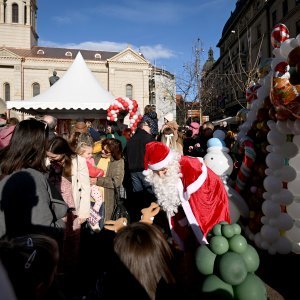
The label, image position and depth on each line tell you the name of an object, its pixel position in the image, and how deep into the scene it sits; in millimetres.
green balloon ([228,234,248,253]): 2016
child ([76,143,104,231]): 4348
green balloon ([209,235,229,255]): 1988
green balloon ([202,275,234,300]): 1844
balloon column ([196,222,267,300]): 1876
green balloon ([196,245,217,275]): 1966
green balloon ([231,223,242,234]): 2098
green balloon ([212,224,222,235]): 2128
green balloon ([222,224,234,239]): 2076
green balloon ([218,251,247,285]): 1875
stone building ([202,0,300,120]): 24250
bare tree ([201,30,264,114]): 22109
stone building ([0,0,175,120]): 41312
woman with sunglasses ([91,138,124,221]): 4703
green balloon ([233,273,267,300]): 1885
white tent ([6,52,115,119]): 9367
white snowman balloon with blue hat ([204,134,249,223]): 4242
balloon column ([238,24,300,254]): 3365
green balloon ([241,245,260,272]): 2027
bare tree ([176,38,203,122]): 19412
